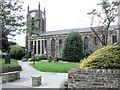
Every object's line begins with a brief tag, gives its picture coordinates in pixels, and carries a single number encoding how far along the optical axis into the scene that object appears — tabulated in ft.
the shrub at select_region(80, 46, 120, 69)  11.80
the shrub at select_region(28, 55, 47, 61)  60.35
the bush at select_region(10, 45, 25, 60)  62.24
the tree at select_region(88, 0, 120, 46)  34.67
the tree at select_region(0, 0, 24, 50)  26.20
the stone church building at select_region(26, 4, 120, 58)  63.10
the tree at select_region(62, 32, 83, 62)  52.42
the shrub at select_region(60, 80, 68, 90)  13.49
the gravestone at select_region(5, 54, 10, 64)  27.55
